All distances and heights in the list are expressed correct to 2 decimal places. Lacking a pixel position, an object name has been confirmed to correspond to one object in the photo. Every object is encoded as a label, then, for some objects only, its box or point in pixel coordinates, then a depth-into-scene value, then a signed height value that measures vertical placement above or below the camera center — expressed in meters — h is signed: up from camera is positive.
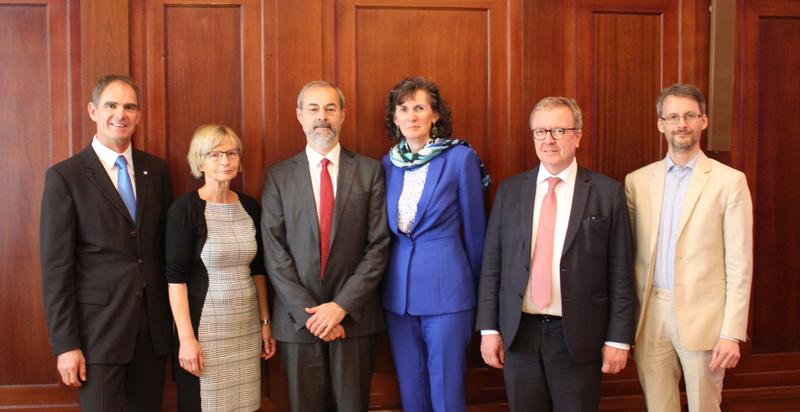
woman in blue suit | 2.58 -0.31
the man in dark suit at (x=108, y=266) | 2.37 -0.32
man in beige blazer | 2.41 -0.34
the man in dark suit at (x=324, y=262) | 2.54 -0.33
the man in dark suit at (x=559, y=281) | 2.36 -0.39
